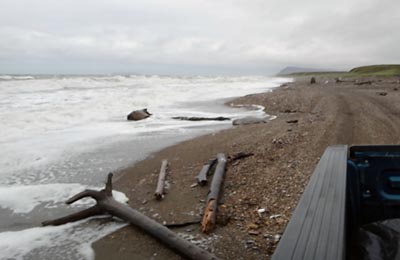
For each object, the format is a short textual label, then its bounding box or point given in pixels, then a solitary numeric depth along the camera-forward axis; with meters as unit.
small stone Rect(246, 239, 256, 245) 4.49
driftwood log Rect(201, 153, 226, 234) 4.93
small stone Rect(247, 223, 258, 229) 4.85
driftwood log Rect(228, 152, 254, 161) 8.08
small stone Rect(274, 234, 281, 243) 4.44
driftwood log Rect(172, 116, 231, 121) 15.96
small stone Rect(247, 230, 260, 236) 4.68
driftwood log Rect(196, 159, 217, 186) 6.71
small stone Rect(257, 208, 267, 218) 5.22
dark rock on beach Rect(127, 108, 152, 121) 16.72
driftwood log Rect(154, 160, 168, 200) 6.30
